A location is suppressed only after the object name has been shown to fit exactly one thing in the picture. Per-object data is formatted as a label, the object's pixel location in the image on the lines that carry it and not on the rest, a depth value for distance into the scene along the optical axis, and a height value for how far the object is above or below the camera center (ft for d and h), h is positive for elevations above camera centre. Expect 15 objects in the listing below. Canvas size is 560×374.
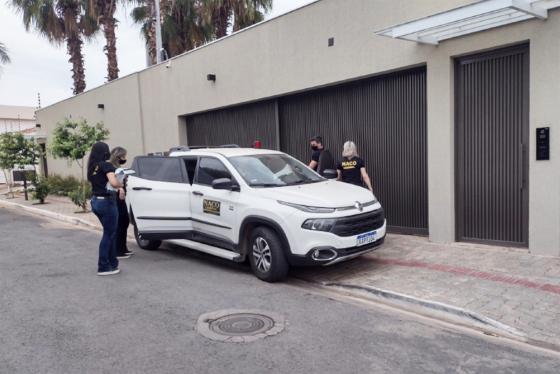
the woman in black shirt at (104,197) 22.13 -1.78
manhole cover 14.83 -5.67
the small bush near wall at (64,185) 67.15 -3.40
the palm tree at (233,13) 63.62 +19.41
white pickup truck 19.67 -2.55
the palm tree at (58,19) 73.31 +22.60
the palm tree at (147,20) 72.64 +21.77
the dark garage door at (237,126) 38.50 +2.58
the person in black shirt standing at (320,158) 30.27 -0.46
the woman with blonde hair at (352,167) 27.02 -1.03
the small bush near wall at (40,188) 57.00 -3.08
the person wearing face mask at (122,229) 27.12 -4.04
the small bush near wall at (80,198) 46.78 -3.67
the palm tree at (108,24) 72.69 +21.31
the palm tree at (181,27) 70.13 +19.48
